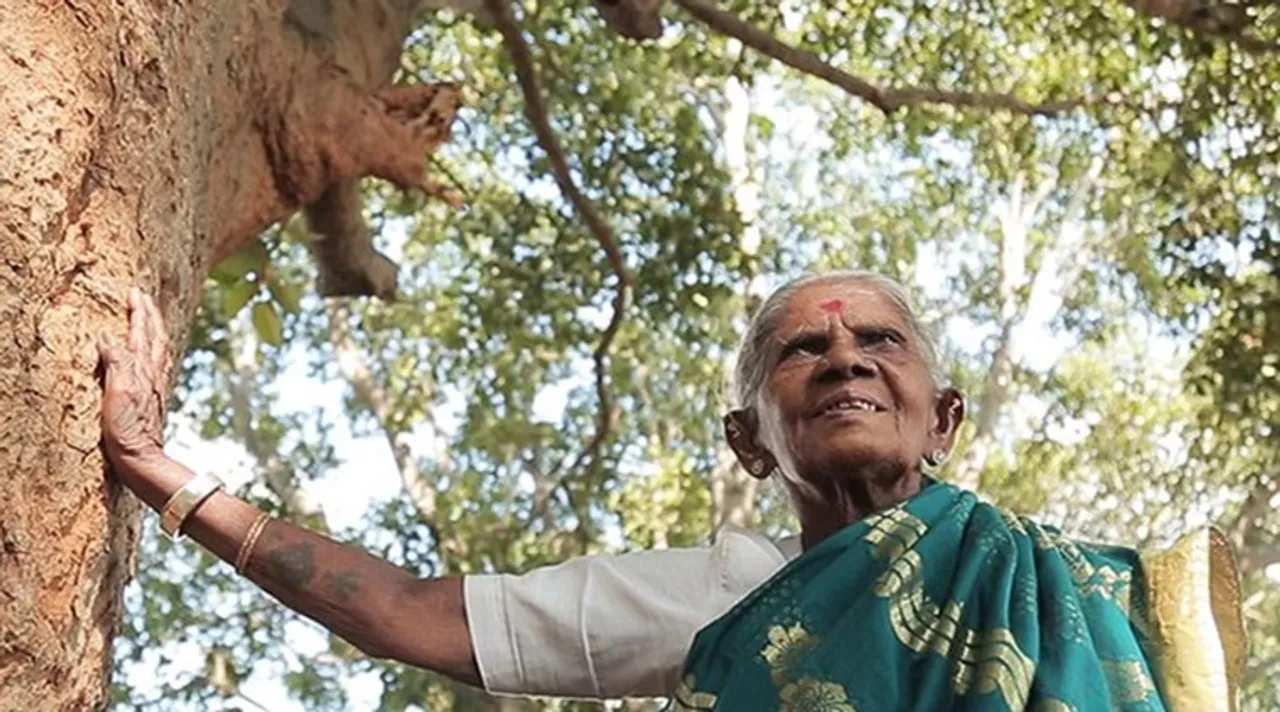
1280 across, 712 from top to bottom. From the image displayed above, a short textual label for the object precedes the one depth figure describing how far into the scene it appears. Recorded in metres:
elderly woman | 1.72
